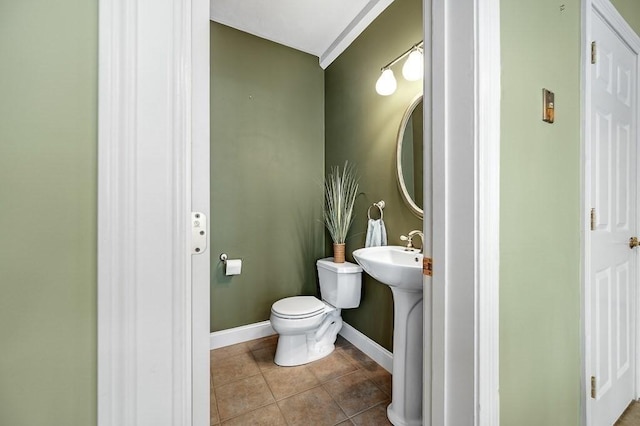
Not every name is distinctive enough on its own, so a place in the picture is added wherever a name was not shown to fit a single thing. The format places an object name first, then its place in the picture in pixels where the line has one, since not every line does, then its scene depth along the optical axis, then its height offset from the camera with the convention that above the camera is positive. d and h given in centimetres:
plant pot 211 -32
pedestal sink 128 -67
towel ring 190 +6
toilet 178 -72
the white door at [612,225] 118 -5
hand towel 185 -15
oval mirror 162 +36
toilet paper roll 206 -43
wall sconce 156 +89
